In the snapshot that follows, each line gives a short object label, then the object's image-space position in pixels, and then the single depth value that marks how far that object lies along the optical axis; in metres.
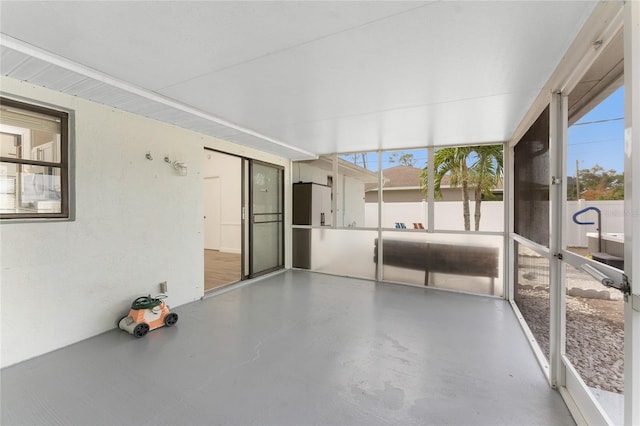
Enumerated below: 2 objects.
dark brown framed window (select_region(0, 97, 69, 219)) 2.20
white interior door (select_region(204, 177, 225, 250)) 7.88
